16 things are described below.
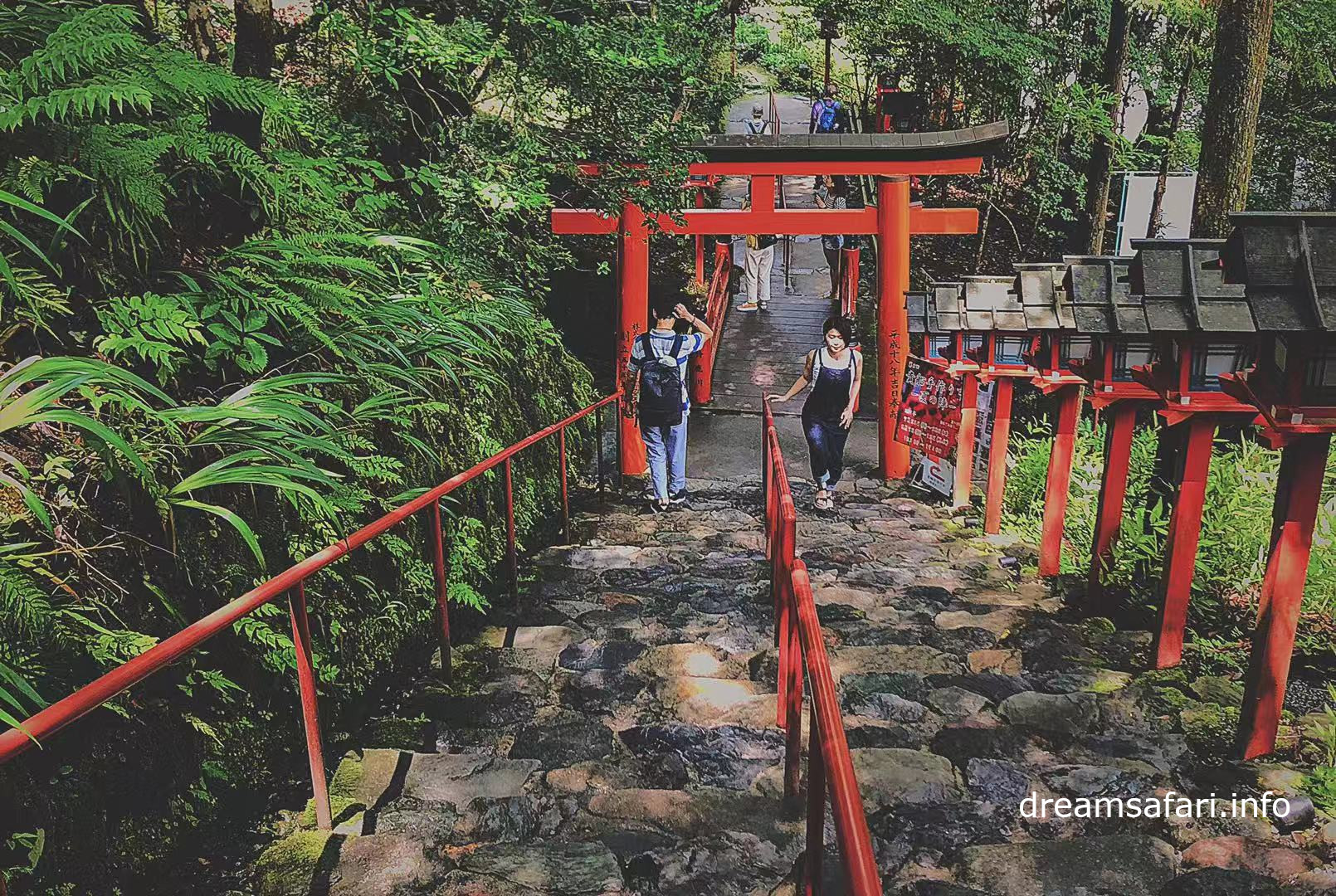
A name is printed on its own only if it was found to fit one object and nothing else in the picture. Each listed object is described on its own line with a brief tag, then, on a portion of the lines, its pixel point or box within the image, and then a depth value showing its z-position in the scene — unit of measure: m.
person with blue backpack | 19.73
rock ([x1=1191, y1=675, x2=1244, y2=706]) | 4.27
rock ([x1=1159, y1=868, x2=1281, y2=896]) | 2.72
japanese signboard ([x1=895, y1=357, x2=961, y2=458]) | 8.81
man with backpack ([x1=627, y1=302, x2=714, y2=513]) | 7.85
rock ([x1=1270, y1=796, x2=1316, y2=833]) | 3.19
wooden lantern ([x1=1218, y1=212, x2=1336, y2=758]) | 3.29
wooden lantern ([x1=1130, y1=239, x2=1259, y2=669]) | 4.18
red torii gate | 10.31
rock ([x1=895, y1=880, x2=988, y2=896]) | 2.61
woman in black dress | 7.91
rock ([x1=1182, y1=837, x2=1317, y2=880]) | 2.88
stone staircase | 2.69
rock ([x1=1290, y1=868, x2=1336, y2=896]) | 2.78
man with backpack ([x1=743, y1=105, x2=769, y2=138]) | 24.59
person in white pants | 18.34
